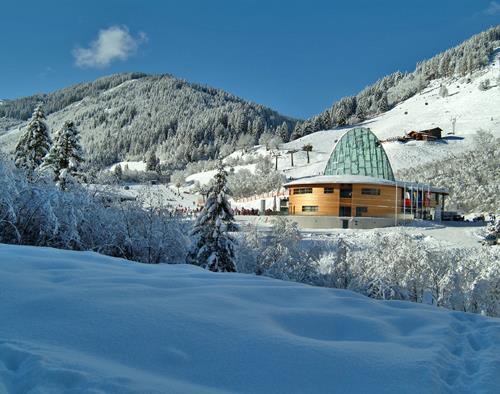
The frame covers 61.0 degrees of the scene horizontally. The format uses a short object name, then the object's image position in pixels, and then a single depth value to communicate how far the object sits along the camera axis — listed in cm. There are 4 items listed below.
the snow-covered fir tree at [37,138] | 2973
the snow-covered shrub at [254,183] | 6844
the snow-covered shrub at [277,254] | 1672
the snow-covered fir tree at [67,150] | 2702
